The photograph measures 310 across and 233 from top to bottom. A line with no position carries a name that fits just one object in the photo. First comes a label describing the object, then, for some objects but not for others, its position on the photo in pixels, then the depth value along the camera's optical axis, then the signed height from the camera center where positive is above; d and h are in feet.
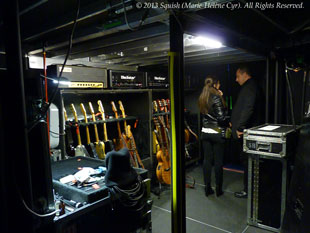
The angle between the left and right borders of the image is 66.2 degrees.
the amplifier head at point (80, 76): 8.44 +0.75
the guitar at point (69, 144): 9.61 -1.98
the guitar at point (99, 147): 10.47 -2.27
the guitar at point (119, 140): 11.50 -2.23
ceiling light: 7.42 +1.67
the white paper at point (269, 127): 8.27 -1.27
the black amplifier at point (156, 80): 12.49 +0.77
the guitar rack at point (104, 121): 9.71 -1.15
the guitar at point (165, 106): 13.94 -0.70
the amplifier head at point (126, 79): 10.46 +0.74
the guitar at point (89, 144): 10.14 -2.11
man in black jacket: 9.78 -0.60
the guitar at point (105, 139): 10.85 -2.02
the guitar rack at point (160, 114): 12.59 -1.07
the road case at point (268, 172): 7.69 -2.72
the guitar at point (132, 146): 11.27 -2.49
